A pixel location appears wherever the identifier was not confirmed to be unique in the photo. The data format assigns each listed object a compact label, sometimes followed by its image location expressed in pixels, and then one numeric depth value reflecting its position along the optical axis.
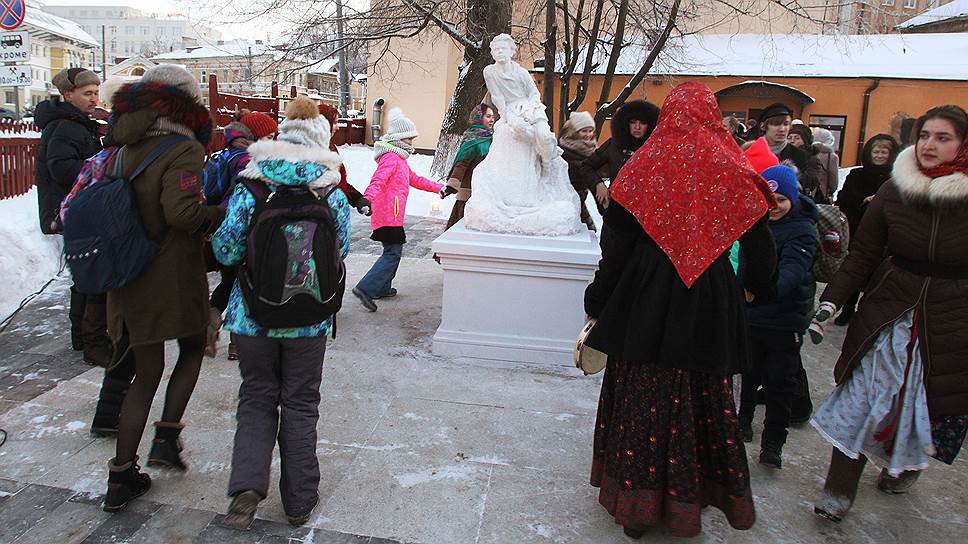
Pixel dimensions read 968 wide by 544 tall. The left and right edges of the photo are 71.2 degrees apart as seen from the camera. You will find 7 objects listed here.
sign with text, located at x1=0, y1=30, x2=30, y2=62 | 6.34
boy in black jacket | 3.43
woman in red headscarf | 2.49
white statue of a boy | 4.93
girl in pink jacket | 6.07
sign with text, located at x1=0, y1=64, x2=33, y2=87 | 6.28
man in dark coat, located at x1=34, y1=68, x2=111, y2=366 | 4.23
